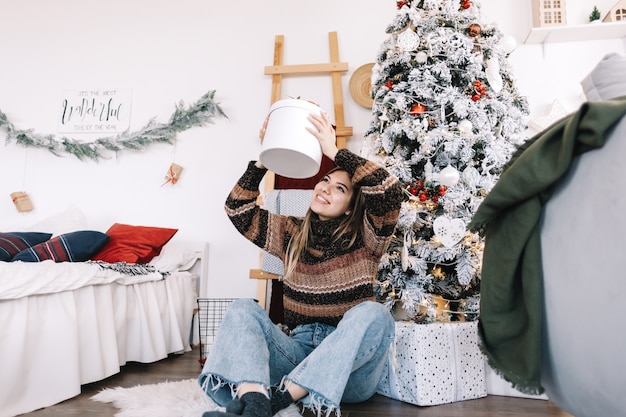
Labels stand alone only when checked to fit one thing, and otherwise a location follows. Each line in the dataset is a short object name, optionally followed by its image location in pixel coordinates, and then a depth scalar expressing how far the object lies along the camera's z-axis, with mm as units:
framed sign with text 2773
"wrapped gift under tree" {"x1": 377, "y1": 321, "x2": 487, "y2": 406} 1416
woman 959
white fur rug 1157
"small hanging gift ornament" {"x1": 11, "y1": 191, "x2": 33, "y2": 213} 2705
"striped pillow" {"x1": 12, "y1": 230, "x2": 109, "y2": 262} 1652
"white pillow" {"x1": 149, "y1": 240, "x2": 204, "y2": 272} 2277
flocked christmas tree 1729
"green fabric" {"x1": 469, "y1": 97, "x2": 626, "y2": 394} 597
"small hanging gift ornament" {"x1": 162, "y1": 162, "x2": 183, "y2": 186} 2637
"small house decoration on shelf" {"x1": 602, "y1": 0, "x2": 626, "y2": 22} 2293
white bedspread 1261
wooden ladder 2417
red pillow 2049
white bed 1252
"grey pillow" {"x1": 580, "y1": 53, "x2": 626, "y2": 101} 686
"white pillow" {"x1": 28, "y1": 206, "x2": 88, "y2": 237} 2406
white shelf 2299
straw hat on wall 2477
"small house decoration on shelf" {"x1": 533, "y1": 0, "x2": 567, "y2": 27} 2348
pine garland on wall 2672
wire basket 2225
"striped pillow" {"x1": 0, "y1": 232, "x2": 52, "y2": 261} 1685
